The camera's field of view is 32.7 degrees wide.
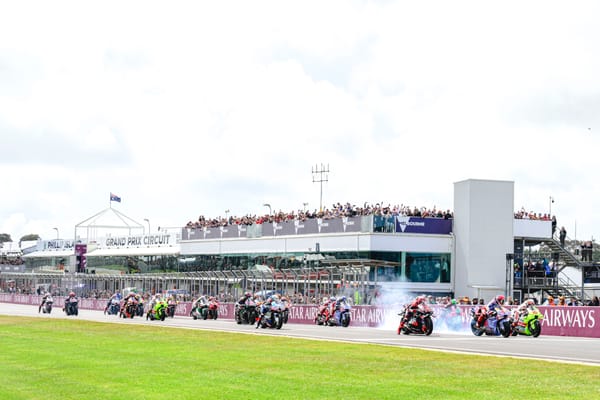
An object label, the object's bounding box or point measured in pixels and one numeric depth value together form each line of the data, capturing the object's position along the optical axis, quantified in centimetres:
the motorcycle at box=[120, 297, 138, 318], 5897
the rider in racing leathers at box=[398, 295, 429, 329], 3569
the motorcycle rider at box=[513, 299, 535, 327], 3558
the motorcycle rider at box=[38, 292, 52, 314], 6831
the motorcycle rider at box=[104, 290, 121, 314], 6538
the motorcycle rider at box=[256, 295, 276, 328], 4219
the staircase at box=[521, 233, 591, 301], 6388
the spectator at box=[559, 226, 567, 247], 6612
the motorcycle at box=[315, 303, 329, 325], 4744
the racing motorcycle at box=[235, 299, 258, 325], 4761
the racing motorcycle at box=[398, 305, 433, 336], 3556
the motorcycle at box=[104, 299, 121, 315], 6481
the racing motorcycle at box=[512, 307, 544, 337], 3516
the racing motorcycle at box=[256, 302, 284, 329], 4175
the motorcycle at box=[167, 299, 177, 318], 5895
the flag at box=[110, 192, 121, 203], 11119
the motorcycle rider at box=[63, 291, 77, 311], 6347
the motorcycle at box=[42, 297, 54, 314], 6754
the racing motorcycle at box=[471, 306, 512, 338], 3538
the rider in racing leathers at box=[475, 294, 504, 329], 3603
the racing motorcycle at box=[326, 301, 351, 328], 4622
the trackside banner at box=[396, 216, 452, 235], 6588
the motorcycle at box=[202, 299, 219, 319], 5588
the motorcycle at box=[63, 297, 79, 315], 6319
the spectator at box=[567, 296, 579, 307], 4444
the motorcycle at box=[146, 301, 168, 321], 5328
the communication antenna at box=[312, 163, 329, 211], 9694
